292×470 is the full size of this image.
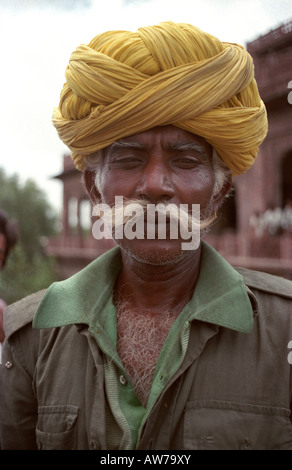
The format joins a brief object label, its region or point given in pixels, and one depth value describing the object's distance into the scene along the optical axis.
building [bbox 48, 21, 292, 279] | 5.86
